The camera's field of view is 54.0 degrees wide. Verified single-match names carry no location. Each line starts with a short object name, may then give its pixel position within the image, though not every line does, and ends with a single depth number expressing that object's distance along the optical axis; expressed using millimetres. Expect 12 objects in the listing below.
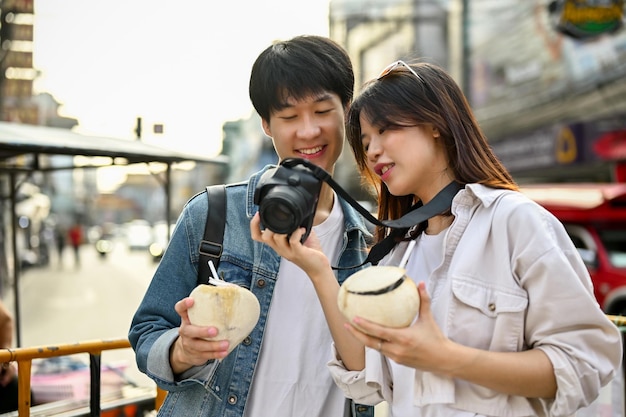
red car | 8742
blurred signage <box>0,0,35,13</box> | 11703
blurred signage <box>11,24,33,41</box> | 18966
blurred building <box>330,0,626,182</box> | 14328
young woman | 1333
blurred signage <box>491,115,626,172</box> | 13672
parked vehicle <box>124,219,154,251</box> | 41719
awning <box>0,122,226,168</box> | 4043
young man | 1792
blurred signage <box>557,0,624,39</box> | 13680
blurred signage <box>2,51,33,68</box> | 24048
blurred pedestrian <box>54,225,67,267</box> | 28575
